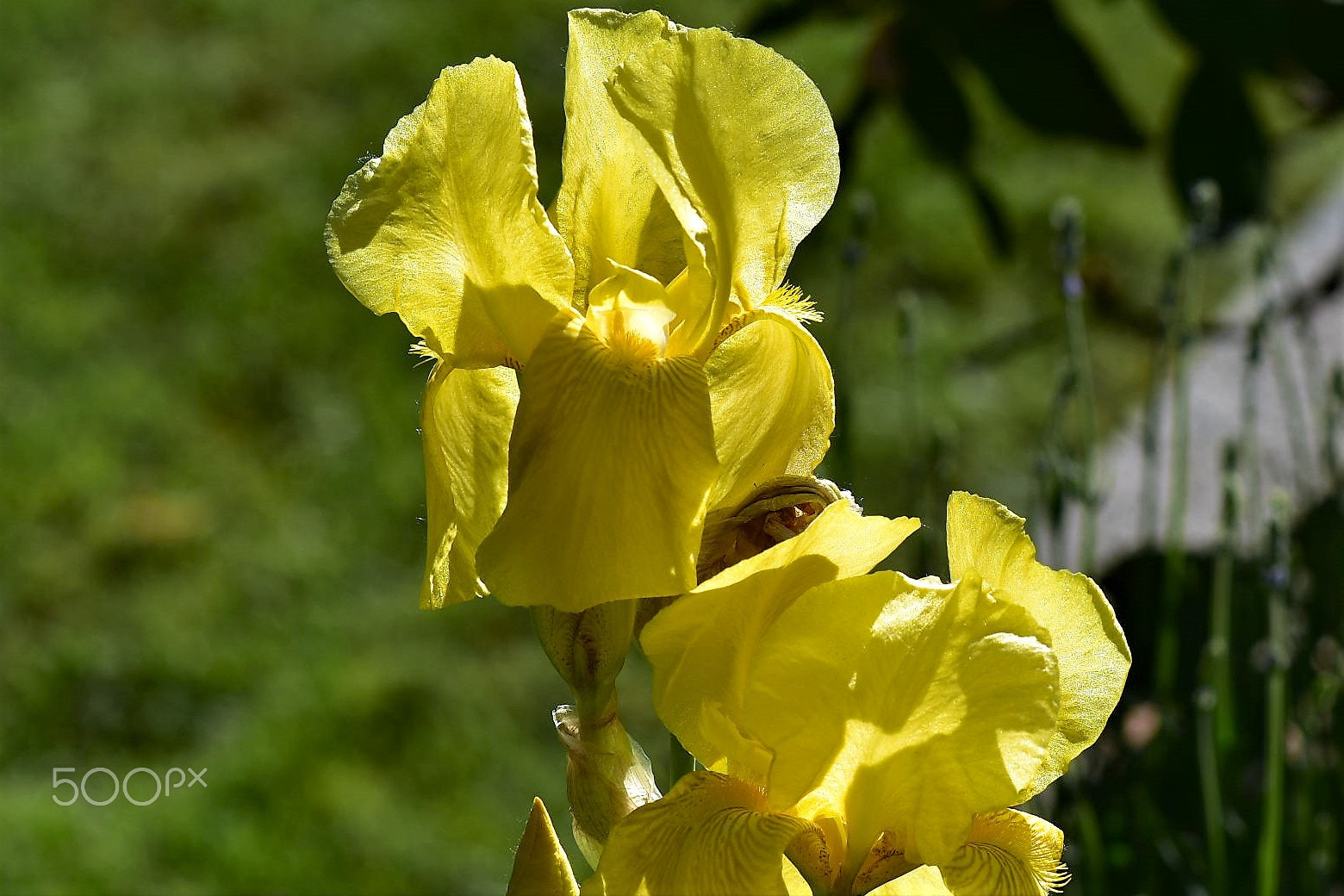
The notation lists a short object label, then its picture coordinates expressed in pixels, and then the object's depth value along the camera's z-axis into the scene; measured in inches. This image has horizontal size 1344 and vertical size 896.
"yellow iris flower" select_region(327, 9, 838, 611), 50.6
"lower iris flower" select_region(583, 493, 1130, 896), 50.3
